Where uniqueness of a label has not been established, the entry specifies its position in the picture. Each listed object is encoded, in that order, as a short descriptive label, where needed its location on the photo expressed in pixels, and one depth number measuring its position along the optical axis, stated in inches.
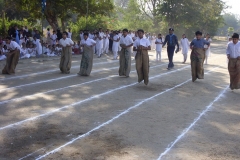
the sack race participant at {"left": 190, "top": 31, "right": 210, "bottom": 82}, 561.9
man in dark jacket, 731.4
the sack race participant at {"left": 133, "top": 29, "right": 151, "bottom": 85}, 516.1
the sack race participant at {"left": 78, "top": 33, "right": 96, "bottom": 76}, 598.5
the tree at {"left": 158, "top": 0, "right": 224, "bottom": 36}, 2039.9
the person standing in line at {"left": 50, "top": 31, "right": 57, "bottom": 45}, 1064.0
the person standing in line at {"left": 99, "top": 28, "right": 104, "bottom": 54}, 1046.6
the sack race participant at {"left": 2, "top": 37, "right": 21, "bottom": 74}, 598.8
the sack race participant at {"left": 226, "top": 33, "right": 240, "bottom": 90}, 482.0
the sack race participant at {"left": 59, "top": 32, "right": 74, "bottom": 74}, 623.2
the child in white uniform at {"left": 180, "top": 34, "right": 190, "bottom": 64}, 905.5
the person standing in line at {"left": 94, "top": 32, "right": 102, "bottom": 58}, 1028.1
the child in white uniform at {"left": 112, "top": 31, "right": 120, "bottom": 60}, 965.8
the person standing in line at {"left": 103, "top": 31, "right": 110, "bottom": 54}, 1138.0
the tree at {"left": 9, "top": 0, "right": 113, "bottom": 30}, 1163.9
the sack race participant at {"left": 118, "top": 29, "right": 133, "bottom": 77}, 587.2
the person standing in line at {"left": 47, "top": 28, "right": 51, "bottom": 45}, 1116.7
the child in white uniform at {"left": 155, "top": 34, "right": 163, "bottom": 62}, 911.4
